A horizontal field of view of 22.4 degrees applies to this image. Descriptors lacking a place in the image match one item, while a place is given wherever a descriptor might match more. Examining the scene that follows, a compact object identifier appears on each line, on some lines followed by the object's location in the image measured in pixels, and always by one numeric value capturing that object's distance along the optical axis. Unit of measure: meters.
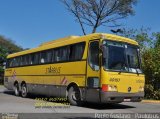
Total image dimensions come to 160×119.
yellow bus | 16.58
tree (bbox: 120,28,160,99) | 23.91
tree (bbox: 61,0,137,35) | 44.93
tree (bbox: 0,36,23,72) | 63.78
